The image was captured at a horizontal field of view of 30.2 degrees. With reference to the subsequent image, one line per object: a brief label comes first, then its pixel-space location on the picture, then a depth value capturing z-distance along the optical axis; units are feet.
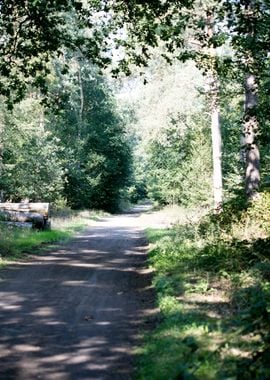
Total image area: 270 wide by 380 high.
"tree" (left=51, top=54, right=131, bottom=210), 148.47
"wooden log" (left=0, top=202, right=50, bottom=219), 85.71
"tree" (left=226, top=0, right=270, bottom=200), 33.85
